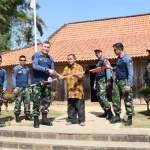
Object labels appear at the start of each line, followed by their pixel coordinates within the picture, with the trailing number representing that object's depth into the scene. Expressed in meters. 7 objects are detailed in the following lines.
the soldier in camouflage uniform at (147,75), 6.46
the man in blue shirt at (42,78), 5.40
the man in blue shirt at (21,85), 6.60
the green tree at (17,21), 21.23
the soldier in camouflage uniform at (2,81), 6.27
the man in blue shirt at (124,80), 5.21
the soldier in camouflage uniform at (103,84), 6.16
